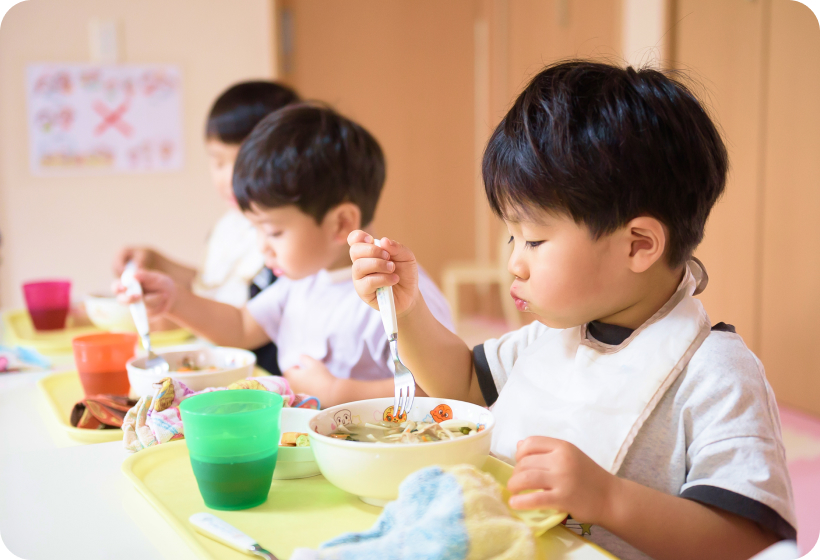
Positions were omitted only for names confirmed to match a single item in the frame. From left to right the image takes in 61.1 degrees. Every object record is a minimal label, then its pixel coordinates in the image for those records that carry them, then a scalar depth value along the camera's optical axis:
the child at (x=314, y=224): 1.38
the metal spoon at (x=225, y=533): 0.55
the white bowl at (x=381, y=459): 0.59
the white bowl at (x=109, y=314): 1.47
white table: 0.60
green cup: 0.63
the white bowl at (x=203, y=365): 0.90
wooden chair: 4.26
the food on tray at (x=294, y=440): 0.74
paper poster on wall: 3.46
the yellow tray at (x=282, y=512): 0.57
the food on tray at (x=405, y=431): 0.67
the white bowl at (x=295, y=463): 0.70
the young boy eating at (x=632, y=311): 0.65
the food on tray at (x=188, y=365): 1.07
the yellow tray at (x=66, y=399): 0.88
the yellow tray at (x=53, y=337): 1.44
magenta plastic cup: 1.55
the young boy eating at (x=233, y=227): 1.85
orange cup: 1.04
